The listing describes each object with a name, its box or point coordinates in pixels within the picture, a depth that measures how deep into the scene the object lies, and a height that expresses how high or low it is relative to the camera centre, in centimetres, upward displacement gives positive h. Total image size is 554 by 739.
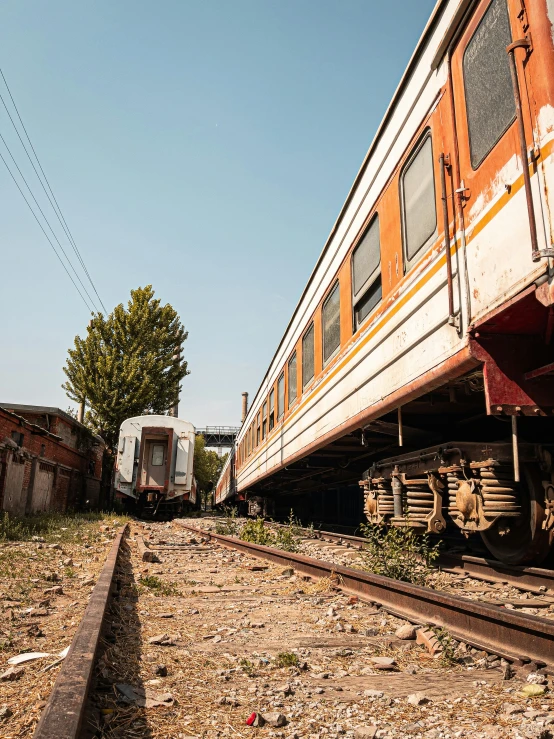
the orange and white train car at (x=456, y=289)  272 +138
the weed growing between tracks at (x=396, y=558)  447 -42
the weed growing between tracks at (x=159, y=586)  433 -67
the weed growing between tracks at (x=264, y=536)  743 -46
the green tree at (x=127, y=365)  2158 +537
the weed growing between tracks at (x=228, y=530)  1044 -48
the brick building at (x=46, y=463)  1165 +101
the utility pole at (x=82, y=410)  2198 +372
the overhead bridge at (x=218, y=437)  6106 +722
